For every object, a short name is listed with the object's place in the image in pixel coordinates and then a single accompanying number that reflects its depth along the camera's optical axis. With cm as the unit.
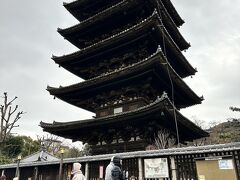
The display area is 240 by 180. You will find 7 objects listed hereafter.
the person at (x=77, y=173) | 391
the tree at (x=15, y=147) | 2960
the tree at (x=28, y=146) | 3080
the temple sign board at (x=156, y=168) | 855
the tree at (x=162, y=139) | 1112
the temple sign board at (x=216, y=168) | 762
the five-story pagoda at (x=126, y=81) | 1106
